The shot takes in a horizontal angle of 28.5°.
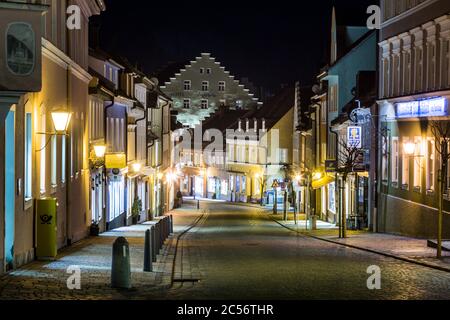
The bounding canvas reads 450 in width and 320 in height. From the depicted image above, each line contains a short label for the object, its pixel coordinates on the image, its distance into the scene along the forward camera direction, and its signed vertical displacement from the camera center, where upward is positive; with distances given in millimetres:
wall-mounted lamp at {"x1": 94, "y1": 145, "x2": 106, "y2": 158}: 32312 -34
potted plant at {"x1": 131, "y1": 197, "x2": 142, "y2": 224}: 48438 -3333
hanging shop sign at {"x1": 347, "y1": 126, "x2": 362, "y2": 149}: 39969 +620
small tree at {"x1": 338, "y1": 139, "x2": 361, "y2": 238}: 34156 -546
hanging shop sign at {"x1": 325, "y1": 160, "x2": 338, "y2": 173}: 41369 -730
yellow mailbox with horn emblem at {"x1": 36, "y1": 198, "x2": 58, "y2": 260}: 20609 -1831
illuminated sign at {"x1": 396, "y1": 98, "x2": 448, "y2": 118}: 29141 +1470
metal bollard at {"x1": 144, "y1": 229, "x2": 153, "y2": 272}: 19594 -2401
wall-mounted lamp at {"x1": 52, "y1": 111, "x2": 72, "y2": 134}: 20875 +686
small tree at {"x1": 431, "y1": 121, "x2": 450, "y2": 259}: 22983 +80
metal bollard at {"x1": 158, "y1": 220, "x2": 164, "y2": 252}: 26547 -2615
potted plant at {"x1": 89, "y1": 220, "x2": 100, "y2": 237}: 32375 -2965
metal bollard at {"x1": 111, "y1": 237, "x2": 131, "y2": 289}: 16031 -2138
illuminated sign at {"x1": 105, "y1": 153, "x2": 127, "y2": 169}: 33625 -415
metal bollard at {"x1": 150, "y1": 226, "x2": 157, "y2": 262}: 21734 -2307
